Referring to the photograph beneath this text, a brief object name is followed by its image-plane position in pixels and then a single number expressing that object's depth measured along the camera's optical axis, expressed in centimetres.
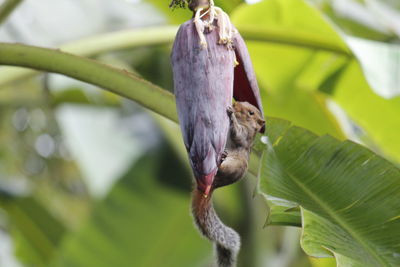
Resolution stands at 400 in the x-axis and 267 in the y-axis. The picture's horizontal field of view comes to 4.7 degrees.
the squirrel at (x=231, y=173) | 679
